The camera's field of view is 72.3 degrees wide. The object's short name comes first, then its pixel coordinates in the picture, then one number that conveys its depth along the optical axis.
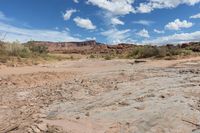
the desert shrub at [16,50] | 9.69
